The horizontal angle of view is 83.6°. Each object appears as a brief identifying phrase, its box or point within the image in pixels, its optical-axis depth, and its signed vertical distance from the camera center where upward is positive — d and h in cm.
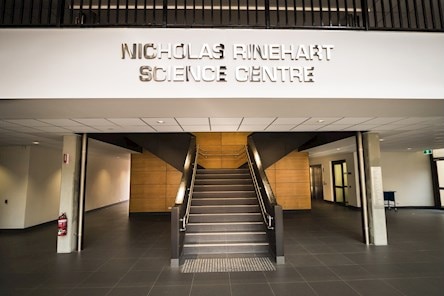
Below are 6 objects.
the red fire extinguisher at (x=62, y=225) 584 -107
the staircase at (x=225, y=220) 571 -109
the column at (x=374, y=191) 623 -39
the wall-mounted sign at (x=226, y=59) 326 +155
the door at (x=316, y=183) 1633 -44
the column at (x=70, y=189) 592 -24
